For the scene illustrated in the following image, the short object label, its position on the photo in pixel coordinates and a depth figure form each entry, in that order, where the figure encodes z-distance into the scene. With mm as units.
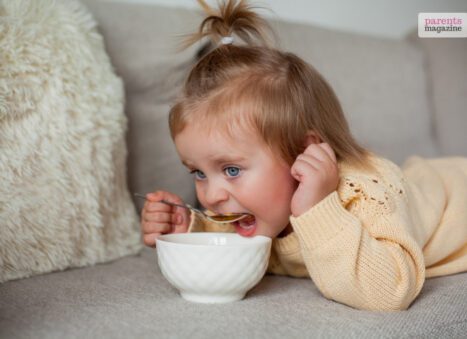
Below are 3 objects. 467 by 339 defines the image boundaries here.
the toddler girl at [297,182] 969
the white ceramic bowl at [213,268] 910
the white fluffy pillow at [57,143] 1106
